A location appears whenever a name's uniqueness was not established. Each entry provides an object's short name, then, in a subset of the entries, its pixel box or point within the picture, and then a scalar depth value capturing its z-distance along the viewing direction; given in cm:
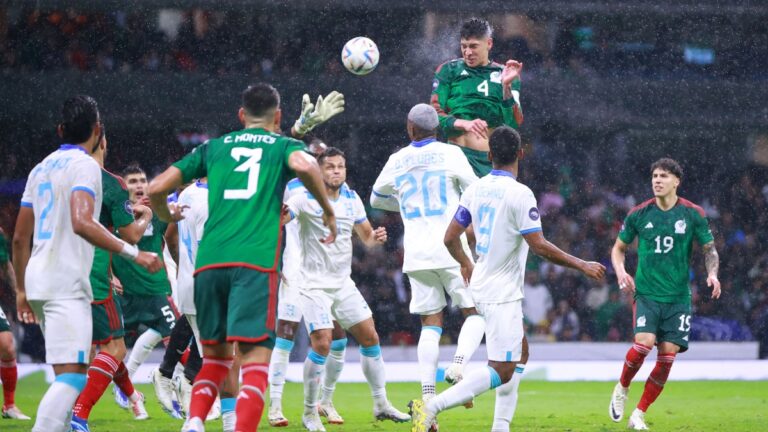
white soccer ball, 1931
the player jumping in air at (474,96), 1845
